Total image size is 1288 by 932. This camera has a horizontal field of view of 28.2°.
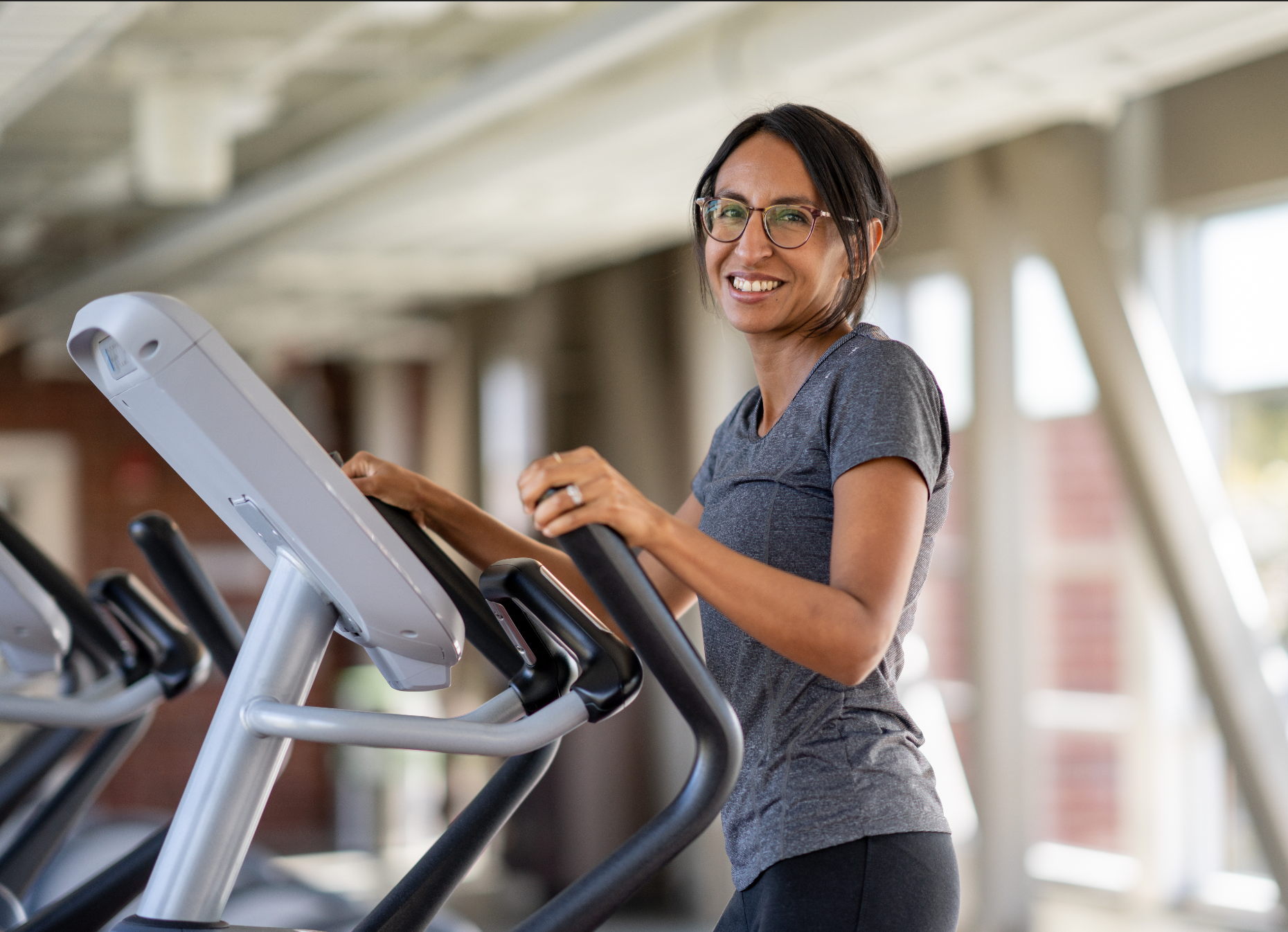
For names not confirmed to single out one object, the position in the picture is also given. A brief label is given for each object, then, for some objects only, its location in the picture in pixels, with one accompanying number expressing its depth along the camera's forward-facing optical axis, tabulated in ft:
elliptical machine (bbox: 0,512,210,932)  8.97
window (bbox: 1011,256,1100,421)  25.82
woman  6.91
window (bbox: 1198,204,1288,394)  22.05
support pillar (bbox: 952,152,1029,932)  24.97
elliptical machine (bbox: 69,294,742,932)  6.92
